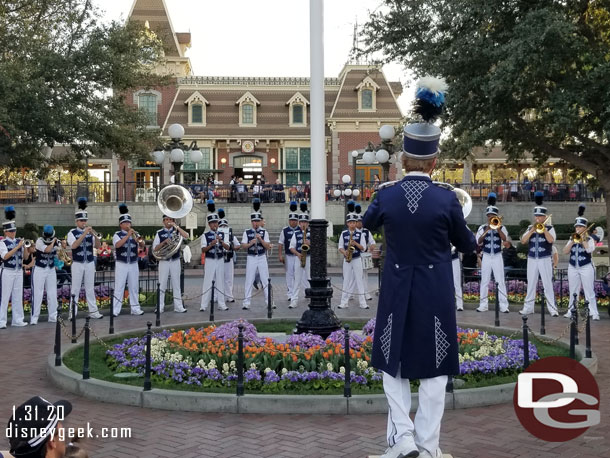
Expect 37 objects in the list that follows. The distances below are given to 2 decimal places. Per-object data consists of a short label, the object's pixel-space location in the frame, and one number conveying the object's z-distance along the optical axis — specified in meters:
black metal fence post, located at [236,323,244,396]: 8.09
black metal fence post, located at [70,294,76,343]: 11.18
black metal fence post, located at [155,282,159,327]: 13.05
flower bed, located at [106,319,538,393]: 8.64
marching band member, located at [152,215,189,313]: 15.96
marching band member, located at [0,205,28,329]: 13.91
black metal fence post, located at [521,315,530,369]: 8.95
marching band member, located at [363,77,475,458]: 5.10
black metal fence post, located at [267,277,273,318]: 14.32
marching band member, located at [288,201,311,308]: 17.00
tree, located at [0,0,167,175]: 23.11
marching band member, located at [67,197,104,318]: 14.74
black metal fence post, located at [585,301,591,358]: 9.84
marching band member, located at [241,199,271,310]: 16.81
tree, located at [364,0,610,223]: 17.42
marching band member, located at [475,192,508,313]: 15.70
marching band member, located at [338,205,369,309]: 16.64
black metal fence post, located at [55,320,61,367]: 9.59
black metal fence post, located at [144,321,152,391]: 8.35
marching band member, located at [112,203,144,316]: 15.50
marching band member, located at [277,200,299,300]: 17.41
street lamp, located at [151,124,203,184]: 19.70
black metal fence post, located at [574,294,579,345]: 9.52
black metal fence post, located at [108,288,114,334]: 12.02
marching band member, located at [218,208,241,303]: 16.88
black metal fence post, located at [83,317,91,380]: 8.91
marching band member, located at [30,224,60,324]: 14.31
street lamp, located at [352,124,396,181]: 17.83
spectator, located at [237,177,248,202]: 36.41
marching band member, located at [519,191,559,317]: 14.97
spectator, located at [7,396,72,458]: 3.35
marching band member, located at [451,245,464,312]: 16.08
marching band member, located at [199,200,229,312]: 16.62
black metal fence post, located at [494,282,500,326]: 13.07
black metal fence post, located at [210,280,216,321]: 13.98
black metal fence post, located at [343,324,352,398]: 8.02
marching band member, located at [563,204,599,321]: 14.54
